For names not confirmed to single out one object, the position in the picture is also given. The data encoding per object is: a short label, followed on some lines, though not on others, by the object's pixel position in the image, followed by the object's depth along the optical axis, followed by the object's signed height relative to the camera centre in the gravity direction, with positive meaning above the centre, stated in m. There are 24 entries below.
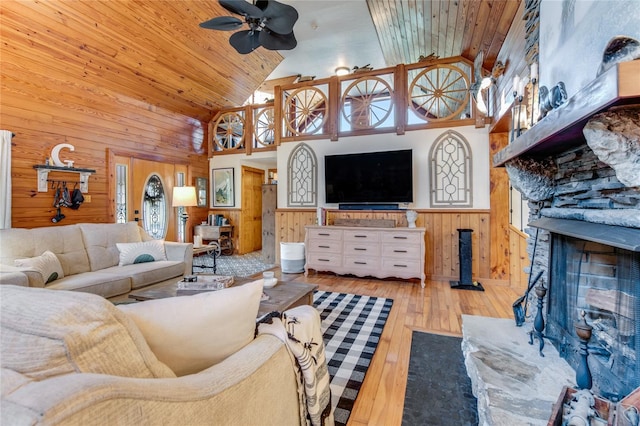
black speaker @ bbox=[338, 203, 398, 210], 4.34 +0.08
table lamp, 4.48 +0.25
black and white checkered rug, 1.71 -1.05
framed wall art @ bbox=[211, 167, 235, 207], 6.25 +0.54
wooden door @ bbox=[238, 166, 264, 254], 6.38 +0.02
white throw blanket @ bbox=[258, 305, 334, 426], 1.05 -0.55
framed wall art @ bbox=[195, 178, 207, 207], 6.12 +0.46
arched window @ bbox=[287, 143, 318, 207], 4.90 +0.60
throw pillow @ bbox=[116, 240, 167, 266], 3.21 -0.46
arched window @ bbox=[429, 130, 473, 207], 4.07 +0.58
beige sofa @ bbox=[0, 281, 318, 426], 0.43 -0.28
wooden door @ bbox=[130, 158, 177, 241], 4.96 +0.49
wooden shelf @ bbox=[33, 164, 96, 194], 3.71 +0.56
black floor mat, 1.50 -1.07
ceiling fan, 2.39 +1.71
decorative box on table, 2.04 -0.53
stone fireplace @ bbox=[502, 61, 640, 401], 1.00 -0.04
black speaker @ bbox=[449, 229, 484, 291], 3.81 -0.67
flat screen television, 4.20 +0.52
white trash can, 4.60 -0.73
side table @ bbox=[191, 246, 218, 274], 4.02 -0.53
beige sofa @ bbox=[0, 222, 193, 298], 2.44 -0.45
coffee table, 1.90 -0.61
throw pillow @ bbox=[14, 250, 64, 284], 2.36 -0.45
